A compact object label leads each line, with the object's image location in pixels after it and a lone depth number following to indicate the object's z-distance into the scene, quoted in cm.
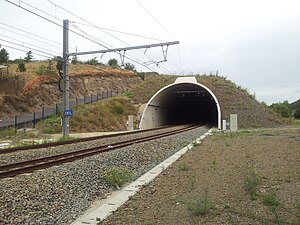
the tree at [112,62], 9892
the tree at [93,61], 8571
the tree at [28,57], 8988
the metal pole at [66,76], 2750
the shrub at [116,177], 1059
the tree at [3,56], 7500
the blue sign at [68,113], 2738
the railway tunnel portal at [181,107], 4441
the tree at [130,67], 9649
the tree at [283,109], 6311
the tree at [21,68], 6360
